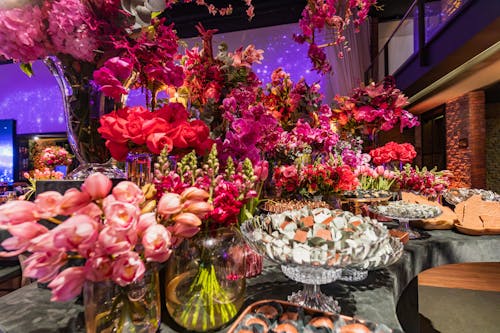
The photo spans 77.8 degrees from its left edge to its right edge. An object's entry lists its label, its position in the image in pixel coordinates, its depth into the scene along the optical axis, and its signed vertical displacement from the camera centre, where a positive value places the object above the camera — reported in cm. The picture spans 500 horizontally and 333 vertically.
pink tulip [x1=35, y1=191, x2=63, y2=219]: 42 -5
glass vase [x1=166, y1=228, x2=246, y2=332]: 59 -23
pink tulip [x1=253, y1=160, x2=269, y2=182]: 77 -1
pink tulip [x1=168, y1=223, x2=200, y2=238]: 50 -11
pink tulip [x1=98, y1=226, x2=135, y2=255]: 40 -10
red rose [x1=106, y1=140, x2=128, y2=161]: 65 +4
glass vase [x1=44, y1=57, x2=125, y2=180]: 78 +15
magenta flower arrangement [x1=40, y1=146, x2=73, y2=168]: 396 +11
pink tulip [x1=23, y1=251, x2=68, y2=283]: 40 -13
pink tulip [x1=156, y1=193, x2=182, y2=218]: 48 -6
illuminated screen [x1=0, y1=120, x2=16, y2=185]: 670 +36
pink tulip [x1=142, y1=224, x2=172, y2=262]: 43 -10
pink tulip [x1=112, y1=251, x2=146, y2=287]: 42 -14
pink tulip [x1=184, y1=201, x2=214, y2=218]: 51 -7
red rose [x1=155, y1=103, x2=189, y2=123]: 67 +11
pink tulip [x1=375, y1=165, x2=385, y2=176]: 173 -4
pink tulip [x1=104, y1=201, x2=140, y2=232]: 40 -7
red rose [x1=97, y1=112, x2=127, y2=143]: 62 +8
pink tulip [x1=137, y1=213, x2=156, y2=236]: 44 -8
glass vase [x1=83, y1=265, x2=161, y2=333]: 48 -23
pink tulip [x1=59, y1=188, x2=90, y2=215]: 42 -5
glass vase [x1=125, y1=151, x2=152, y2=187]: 76 -1
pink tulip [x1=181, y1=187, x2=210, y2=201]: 51 -5
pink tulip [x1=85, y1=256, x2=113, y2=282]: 42 -14
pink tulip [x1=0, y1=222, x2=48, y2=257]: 40 -9
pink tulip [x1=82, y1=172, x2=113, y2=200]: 43 -3
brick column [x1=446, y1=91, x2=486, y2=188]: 618 +46
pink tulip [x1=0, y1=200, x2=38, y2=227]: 40 -6
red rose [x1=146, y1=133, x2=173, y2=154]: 62 +5
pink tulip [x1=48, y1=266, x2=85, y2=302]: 41 -16
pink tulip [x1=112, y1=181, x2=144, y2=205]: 43 -4
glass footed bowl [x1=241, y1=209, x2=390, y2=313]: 58 -18
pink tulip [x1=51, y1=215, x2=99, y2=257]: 38 -8
